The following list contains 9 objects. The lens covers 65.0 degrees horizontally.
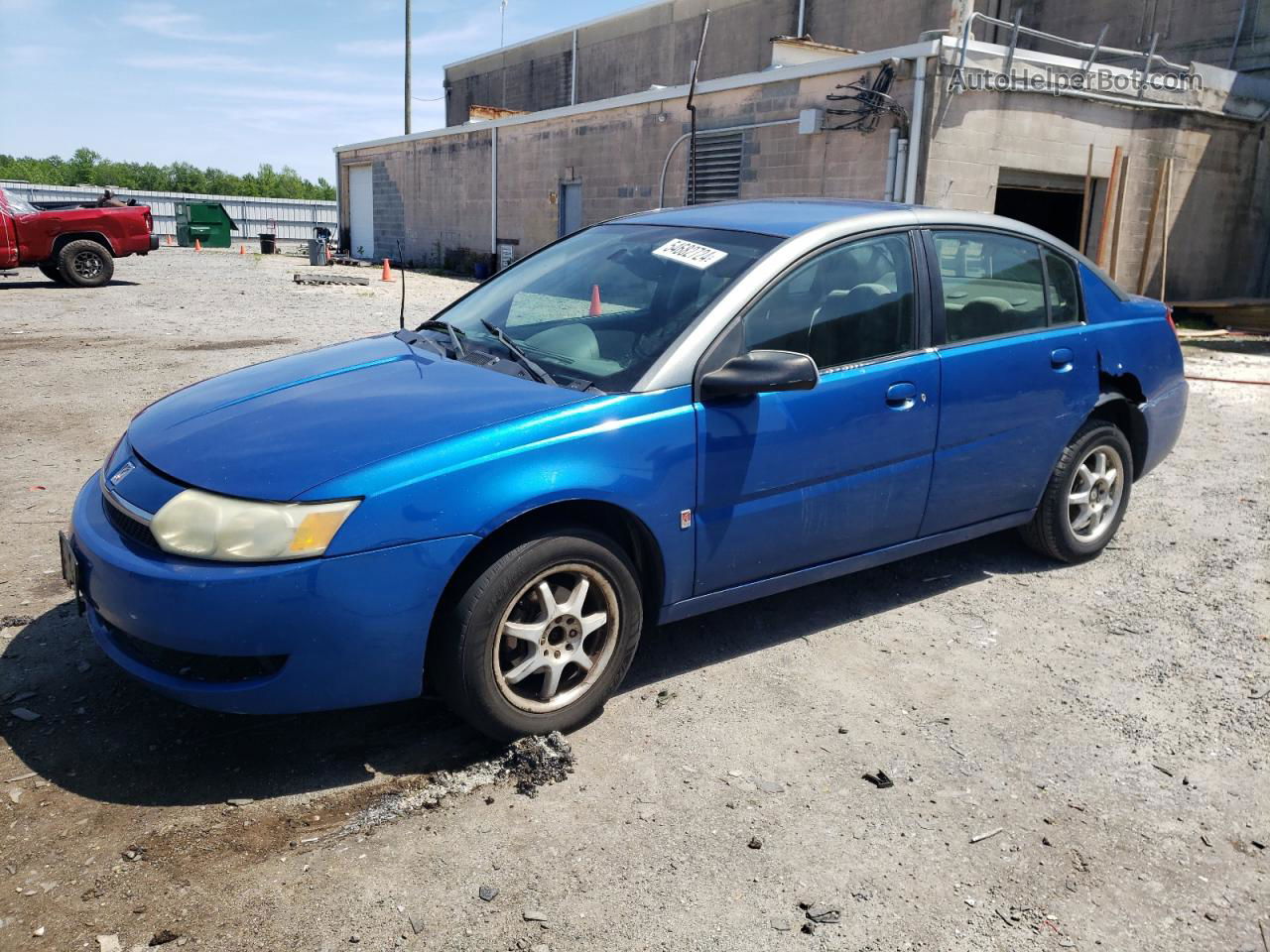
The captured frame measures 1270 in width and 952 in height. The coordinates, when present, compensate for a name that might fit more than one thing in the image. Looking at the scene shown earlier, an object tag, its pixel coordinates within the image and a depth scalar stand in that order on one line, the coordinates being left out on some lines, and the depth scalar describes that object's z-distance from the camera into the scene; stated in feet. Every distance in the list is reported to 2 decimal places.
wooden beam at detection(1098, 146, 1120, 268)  48.03
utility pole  119.96
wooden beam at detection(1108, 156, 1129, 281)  49.49
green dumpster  117.08
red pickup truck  55.11
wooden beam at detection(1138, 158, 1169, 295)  51.24
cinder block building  43.93
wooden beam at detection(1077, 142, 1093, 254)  48.70
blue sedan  8.86
